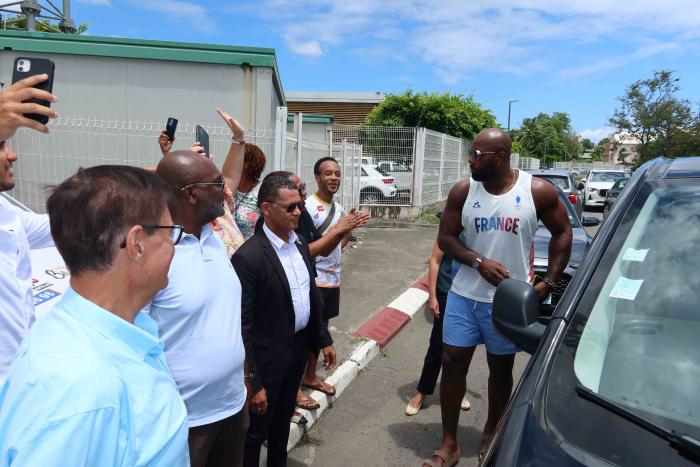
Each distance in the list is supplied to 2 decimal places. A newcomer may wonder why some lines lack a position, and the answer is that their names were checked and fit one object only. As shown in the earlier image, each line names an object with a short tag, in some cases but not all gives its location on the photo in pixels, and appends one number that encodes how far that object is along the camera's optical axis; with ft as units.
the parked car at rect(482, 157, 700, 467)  4.60
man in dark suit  8.38
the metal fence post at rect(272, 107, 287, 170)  18.75
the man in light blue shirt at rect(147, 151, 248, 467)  6.46
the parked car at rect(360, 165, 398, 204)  44.32
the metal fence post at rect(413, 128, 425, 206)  44.28
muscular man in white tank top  10.03
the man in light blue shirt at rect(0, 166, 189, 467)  3.15
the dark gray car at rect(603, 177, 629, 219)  57.11
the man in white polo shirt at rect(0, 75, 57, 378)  5.57
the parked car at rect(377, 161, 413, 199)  44.86
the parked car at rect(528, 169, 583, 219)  39.80
